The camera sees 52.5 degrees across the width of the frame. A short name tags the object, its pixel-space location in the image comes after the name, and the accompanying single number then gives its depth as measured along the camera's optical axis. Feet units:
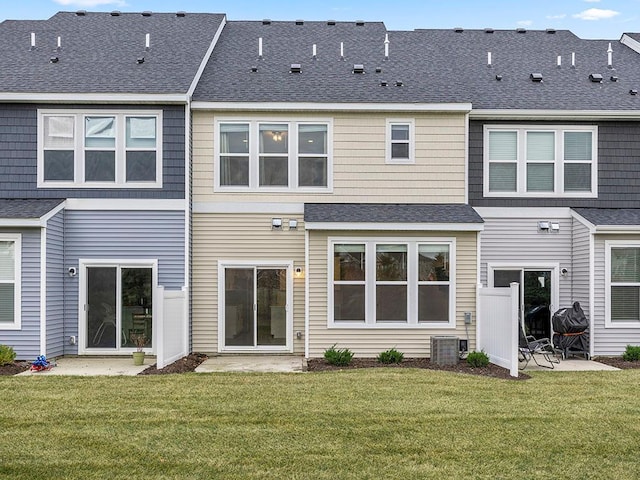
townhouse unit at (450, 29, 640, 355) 44.57
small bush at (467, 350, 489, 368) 36.68
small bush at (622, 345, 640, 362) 39.81
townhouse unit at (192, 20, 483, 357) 42.55
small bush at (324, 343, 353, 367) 37.50
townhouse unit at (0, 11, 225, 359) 41.19
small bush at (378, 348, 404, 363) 38.42
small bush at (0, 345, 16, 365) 36.35
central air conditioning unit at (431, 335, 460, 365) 38.29
